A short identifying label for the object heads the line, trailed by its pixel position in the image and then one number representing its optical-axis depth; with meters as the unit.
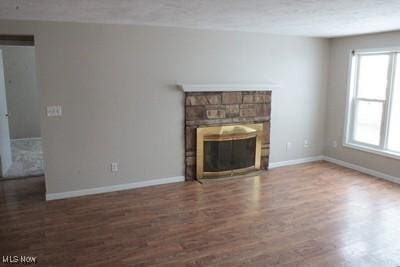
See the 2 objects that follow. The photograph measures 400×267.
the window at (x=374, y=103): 4.73
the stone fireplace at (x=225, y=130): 4.66
